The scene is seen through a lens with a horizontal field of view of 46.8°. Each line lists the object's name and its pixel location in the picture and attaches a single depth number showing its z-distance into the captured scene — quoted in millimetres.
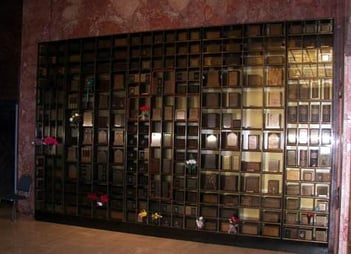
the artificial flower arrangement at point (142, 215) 5245
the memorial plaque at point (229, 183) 4910
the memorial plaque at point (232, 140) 4922
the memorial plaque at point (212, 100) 4996
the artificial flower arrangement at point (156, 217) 5188
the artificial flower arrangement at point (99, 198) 5469
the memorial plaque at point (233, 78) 4914
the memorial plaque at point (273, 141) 4764
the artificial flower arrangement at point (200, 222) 4974
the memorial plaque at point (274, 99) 4764
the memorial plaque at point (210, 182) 4992
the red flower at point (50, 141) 5781
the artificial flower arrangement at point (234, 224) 4836
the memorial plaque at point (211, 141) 5008
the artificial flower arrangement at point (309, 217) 4621
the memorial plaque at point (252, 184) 4816
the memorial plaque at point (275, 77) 4742
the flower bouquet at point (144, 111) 5281
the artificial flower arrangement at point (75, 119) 5641
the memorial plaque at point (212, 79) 4988
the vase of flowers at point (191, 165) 5055
